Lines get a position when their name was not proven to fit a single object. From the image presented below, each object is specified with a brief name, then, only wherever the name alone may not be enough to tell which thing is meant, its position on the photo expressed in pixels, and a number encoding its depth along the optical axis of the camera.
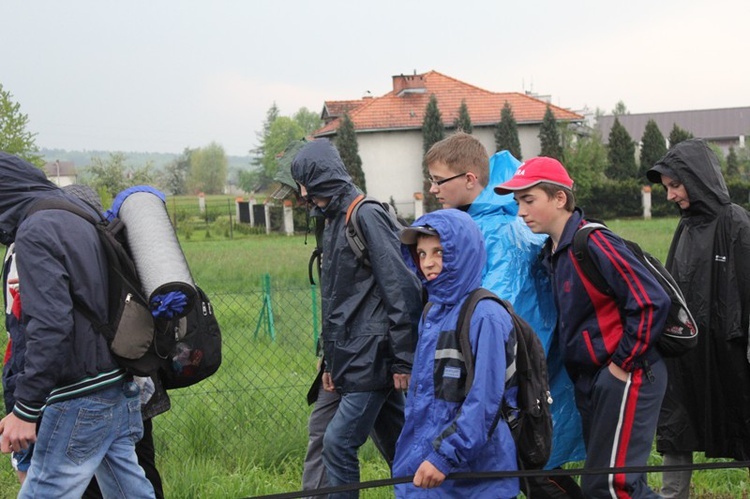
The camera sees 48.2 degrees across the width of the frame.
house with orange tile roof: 47.31
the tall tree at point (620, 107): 130.38
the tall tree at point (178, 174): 113.88
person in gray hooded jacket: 3.66
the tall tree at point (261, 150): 118.56
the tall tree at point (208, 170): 134.50
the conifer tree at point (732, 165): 53.75
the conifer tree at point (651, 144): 46.69
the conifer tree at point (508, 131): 46.25
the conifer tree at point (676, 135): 45.40
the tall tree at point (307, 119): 139.00
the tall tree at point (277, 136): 105.39
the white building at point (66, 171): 125.38
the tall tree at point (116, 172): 56.50
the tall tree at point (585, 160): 44.32
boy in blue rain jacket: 2.86
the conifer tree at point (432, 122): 45.38
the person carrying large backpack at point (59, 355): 3.00
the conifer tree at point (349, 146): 44.50
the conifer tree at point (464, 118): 44.78
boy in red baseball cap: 3.18
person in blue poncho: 3.75
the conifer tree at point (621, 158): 47.50
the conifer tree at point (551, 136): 46.44
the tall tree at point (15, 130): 35.47
